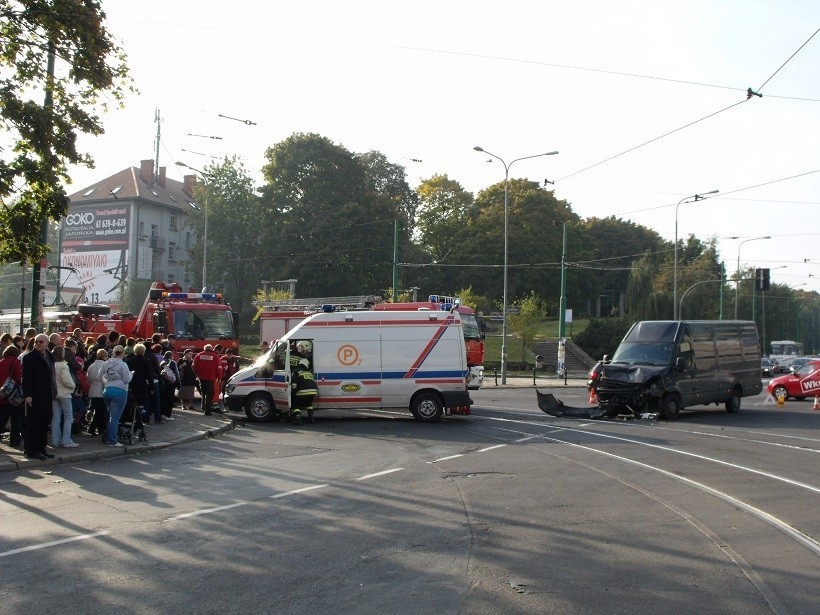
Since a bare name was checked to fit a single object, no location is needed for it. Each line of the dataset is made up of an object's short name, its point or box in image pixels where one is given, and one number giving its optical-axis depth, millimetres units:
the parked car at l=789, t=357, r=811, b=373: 54788
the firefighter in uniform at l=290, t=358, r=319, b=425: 19953
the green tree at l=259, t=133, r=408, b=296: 58312
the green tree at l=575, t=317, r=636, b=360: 58625
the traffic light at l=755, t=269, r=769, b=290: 44269
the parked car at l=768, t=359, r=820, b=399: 30188
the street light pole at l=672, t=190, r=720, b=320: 46719
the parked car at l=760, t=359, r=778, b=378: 49562
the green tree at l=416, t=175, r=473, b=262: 71562
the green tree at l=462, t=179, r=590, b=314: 67188
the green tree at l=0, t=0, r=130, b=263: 15859
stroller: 15062
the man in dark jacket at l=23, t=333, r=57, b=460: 12570
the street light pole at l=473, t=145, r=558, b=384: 40094
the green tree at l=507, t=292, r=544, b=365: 50219
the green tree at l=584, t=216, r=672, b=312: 94188
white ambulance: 20344
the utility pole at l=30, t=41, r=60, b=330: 17125
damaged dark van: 22672
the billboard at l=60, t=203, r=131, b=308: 73875
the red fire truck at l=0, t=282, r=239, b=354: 27328
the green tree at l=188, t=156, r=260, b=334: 66125
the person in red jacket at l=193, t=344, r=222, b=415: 20797
